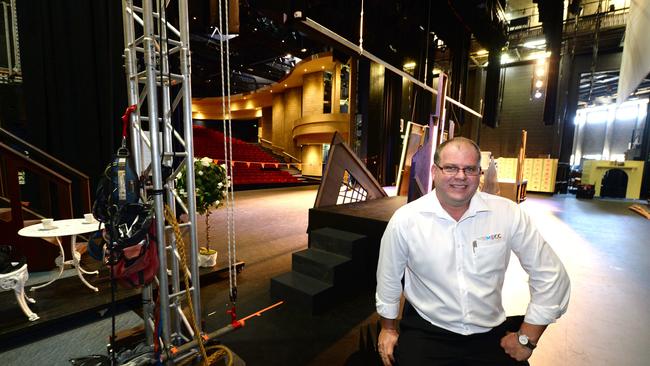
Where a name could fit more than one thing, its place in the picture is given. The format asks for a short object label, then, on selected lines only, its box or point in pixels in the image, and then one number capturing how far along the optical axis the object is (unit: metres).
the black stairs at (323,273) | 2.48
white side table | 2.31
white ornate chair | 1.94
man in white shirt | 1.22
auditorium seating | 11.98
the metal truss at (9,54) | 4.49
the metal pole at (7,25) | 4.39
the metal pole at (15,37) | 4.07
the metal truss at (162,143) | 1.48
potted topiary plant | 2.83
